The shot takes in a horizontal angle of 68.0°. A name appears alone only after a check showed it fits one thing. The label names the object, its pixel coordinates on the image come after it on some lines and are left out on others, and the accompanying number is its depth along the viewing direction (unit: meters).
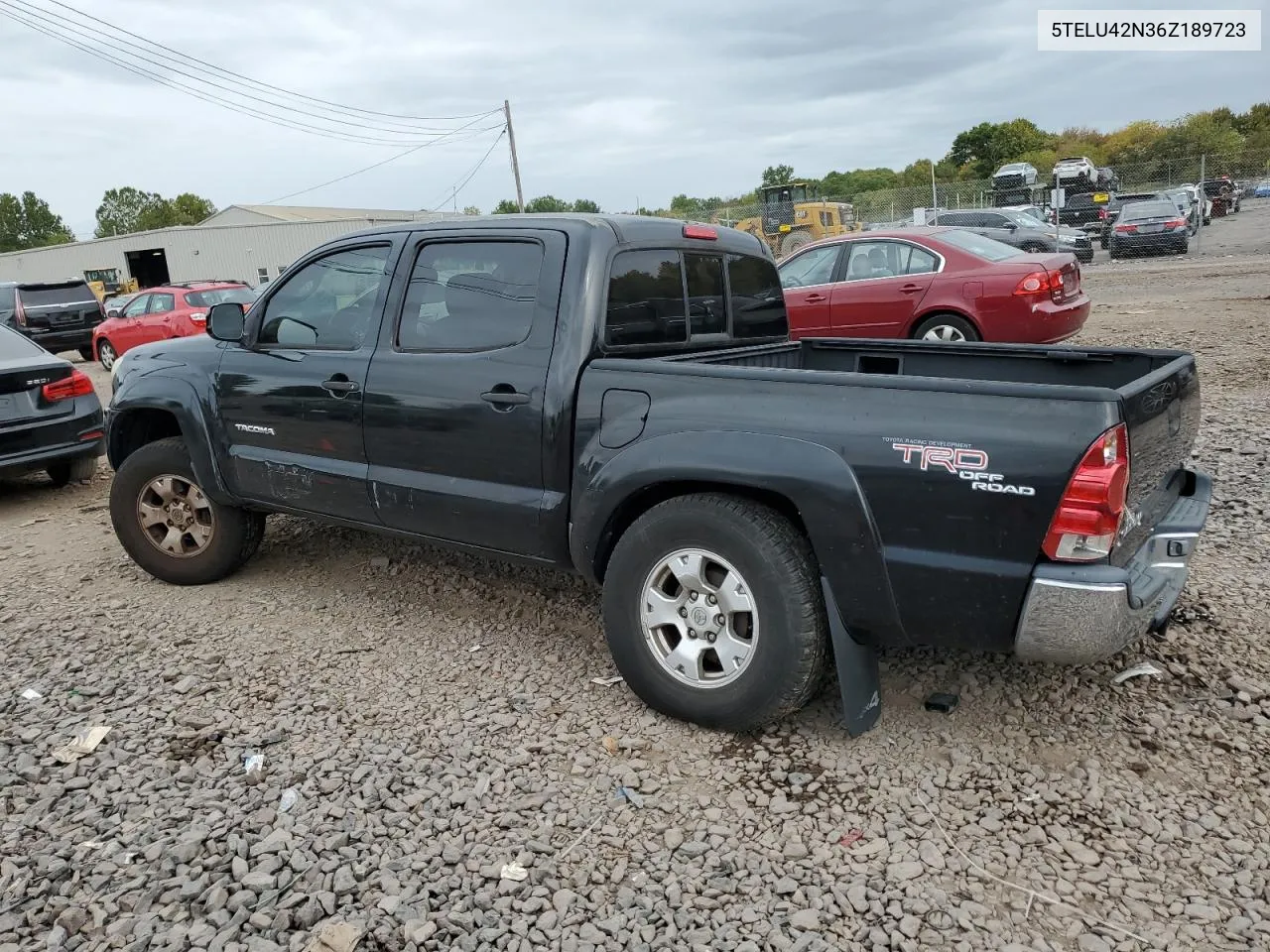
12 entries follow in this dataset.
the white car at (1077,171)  34.78
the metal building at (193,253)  46.81
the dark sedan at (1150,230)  23.67
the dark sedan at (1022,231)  21.12
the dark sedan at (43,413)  6.77
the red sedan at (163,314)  16.05
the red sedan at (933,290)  8.87
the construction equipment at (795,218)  27.11
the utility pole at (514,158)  39.59
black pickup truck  2.73
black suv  18.11
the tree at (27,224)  97.06
